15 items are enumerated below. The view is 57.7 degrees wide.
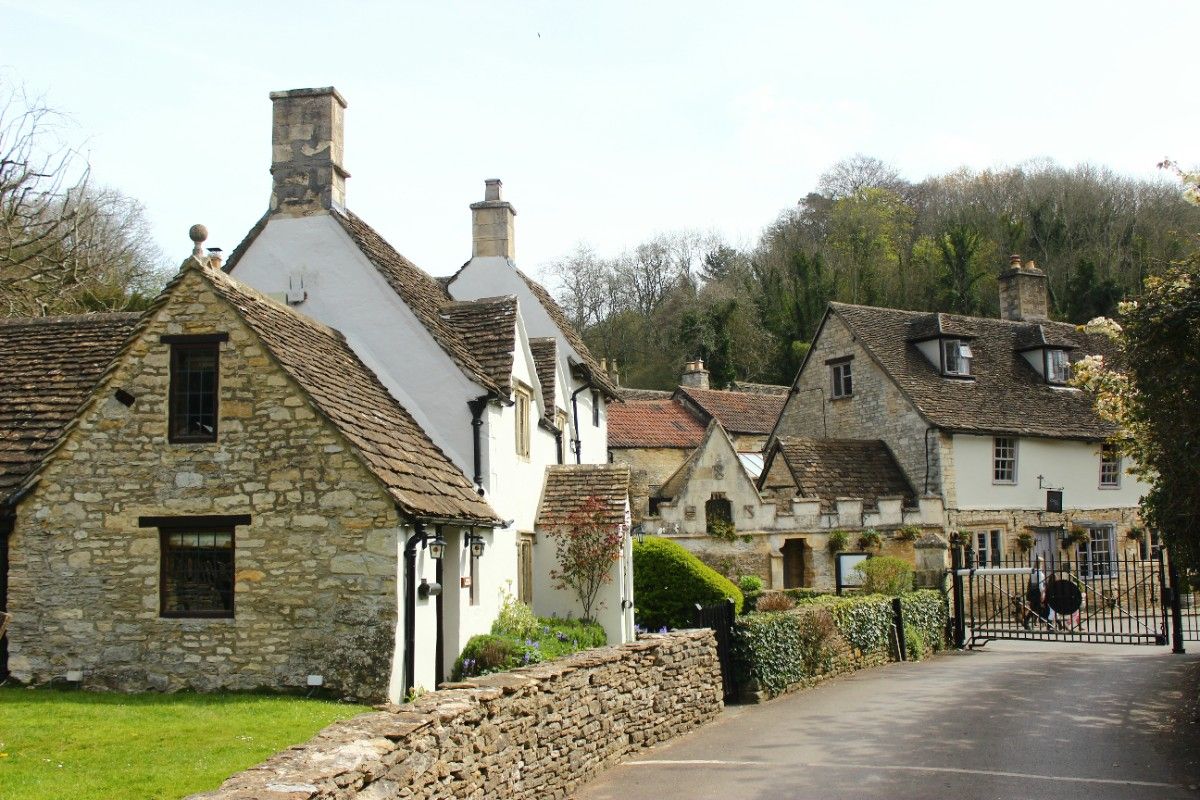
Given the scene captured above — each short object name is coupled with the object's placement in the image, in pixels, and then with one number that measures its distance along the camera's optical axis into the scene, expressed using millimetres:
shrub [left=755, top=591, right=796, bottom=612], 23562
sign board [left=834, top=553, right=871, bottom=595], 29828
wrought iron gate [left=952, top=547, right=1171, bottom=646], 24891
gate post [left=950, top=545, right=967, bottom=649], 25344
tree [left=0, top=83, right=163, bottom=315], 26391
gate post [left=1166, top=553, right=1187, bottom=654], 22172
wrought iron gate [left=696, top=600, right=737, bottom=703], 17719
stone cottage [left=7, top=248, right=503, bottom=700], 13711
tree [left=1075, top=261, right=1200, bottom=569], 12336
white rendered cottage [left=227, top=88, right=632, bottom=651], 18094
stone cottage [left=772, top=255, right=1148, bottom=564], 33250
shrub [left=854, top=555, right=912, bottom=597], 25294
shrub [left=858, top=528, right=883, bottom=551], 30250
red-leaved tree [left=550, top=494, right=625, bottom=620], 20078
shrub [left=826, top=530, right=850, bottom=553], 30672
